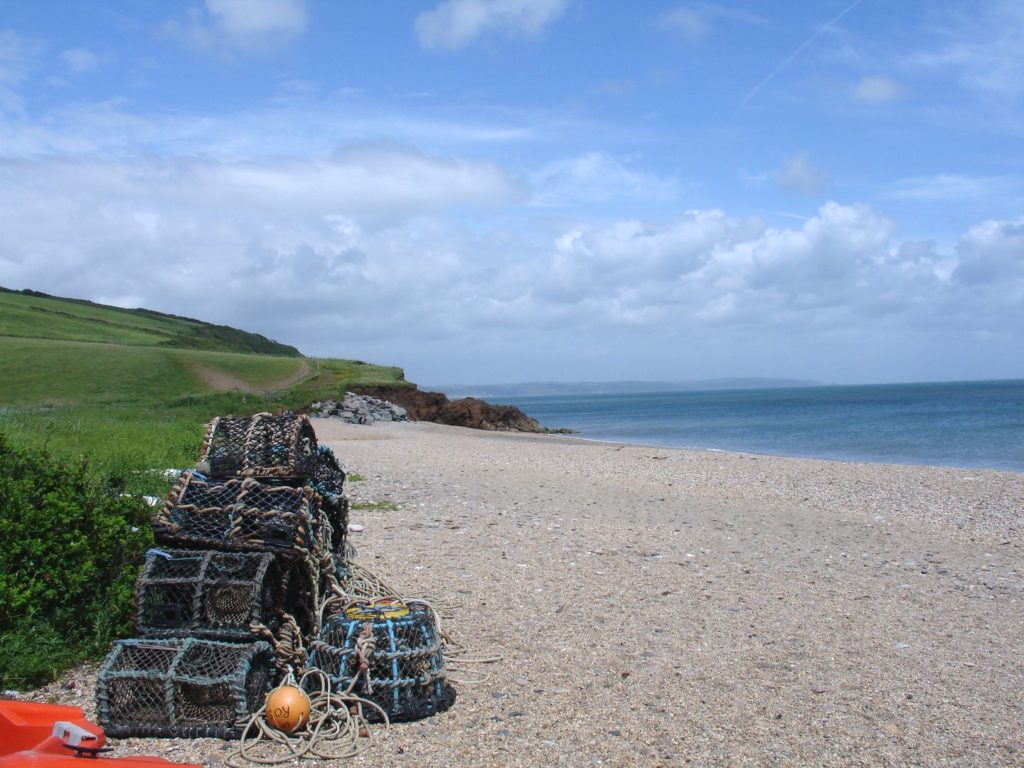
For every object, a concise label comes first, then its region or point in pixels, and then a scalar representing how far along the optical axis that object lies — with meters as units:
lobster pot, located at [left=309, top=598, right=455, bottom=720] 5.11
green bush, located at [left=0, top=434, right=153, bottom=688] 5.58
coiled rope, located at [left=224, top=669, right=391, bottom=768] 4.61
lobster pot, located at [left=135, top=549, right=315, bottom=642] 5.21
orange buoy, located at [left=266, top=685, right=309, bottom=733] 4.79
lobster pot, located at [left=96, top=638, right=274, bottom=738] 4.79
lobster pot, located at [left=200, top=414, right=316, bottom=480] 6.30
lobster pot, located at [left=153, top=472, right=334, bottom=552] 5.60
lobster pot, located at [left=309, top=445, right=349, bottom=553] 6.97
